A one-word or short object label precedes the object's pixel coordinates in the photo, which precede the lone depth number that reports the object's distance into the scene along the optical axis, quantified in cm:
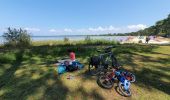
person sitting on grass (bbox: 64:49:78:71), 350
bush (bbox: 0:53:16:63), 473
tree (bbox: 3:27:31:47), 772
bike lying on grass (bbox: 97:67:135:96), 276
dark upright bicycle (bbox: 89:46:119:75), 330
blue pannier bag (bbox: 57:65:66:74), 345
